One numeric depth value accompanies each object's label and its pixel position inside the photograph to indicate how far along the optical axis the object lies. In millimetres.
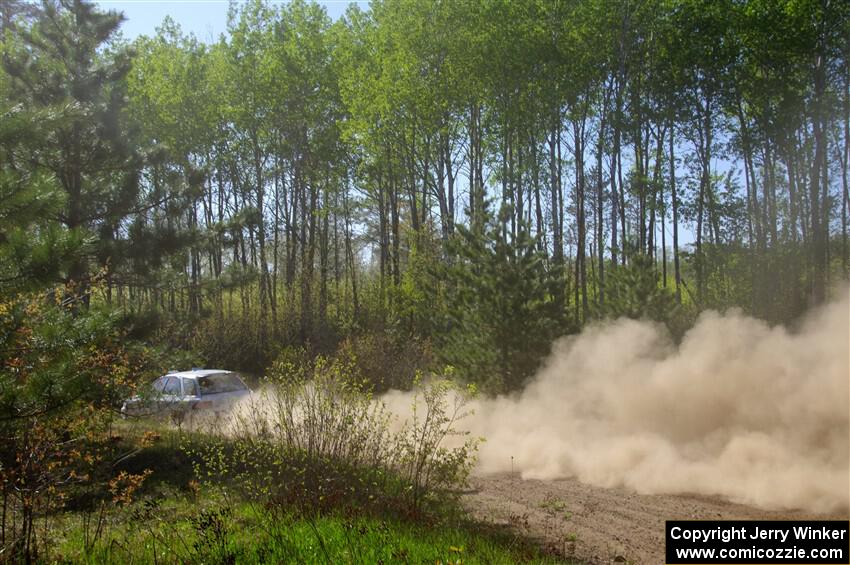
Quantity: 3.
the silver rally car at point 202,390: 16547
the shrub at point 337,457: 8922
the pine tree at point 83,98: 14383
